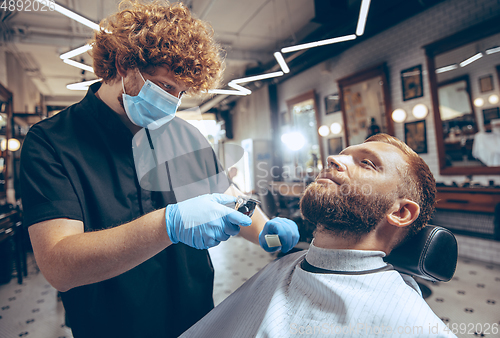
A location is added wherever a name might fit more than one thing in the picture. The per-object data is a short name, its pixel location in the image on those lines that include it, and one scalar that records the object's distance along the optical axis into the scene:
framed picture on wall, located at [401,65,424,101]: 4.01
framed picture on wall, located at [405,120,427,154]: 4.00
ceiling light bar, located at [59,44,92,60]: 2.73
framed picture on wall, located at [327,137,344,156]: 5.44
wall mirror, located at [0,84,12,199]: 4.37
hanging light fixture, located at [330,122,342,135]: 5.47
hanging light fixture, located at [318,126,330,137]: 5.80
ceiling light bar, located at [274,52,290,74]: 3.34
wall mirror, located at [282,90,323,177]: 6.12
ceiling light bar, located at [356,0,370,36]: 2.53
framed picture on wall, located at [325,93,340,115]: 5.56
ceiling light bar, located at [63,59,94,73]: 3.30
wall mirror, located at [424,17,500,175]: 3.23
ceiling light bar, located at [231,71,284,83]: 3.90
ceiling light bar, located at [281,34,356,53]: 3.16
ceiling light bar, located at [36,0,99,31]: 2.23
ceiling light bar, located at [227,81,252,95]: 3.84
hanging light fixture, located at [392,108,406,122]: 4.23
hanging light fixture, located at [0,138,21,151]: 4.39
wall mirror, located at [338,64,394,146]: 4.45
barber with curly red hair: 0.74
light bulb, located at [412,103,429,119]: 3.94
